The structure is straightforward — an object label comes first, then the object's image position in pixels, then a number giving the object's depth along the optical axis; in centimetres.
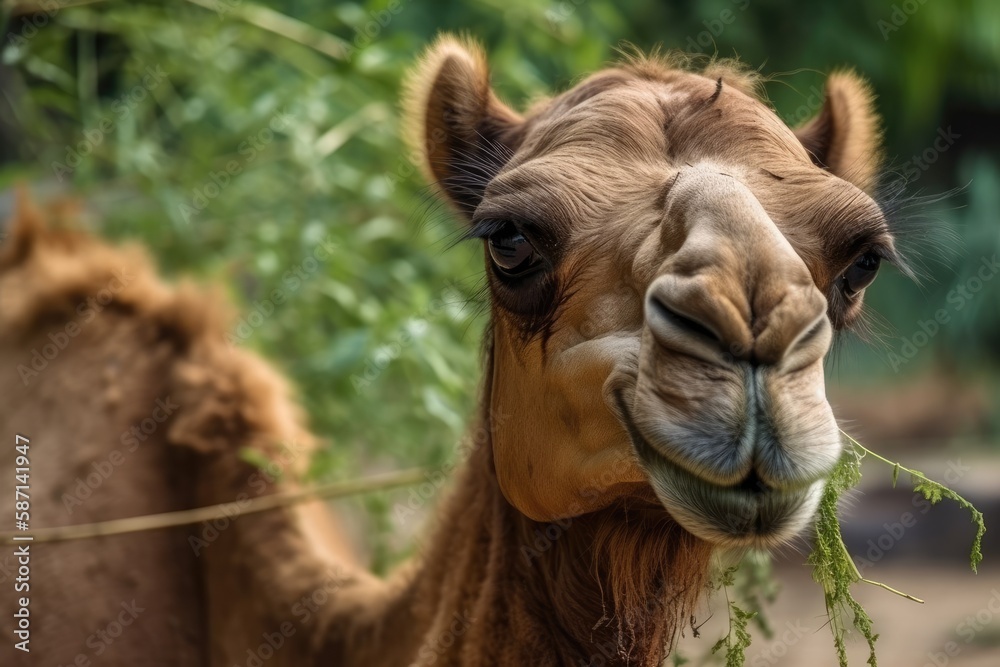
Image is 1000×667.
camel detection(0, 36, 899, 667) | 373
